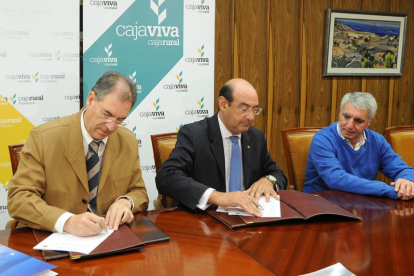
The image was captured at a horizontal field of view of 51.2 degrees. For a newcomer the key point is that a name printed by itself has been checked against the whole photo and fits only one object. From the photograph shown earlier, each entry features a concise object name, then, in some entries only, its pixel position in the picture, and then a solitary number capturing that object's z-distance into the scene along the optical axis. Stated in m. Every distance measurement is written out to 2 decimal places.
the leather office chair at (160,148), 2.71
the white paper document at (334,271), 1.42
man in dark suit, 2.48
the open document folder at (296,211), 1.86
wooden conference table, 1.43
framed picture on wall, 4.52
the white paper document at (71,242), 1.50
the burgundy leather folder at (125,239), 1.47
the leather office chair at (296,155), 2.98
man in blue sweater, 2.74
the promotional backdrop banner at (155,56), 3.61
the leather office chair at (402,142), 3.24
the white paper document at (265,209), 1.94
